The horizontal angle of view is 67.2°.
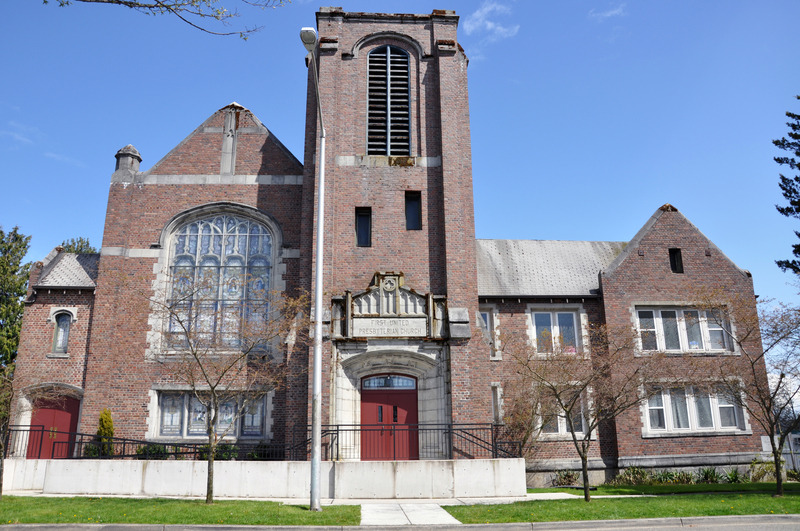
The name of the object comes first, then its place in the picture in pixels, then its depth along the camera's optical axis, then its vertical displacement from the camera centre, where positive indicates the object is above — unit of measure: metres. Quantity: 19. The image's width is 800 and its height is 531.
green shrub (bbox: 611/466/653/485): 20.62 -1.60
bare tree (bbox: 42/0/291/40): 7.12 +4.93
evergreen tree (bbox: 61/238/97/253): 42.81 +13.20
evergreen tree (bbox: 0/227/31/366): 32.72 +8.18
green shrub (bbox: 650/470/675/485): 20.58 -1.61
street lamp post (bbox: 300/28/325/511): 11.91 +0.96
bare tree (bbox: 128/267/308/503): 17.09 +2.91
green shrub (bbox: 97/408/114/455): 18.11 +0.10
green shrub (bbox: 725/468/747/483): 20.78 -1.65
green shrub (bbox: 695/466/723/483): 20.77 -1.61
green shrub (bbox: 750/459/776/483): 21.09 -1.49
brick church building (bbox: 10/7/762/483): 18.39 +5.30
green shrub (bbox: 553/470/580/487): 20.73 -1.62
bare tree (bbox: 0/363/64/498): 17.52 +1.18
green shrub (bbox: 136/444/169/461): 17.69 -0.52
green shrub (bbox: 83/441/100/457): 18.17 -0.45
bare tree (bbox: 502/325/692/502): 18.36 +1.67
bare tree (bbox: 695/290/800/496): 16.88 +2.33
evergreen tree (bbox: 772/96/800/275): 26.27 +10.27
